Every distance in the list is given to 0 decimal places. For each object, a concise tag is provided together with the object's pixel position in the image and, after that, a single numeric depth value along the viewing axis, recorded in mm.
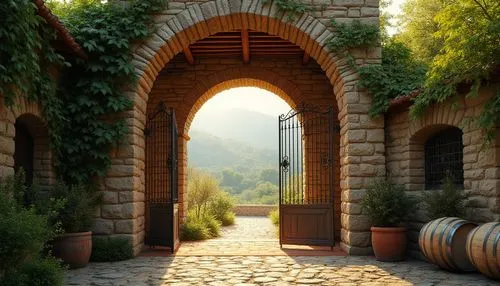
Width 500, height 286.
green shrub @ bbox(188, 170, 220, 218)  14344
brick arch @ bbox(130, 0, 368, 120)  7977
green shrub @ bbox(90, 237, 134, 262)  7309
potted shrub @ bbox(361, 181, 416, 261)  7309
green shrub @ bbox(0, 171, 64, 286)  4223
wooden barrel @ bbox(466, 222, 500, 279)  5203
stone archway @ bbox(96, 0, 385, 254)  7805
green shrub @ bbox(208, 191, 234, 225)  14789
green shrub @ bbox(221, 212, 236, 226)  14812
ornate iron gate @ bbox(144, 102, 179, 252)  8375
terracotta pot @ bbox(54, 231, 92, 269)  6520
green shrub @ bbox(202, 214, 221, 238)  11609
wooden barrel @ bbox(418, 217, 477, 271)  5887
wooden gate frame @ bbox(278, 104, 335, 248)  8625
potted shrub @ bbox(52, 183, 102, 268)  6539
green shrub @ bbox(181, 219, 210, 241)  10578
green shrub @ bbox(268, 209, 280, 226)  14281
